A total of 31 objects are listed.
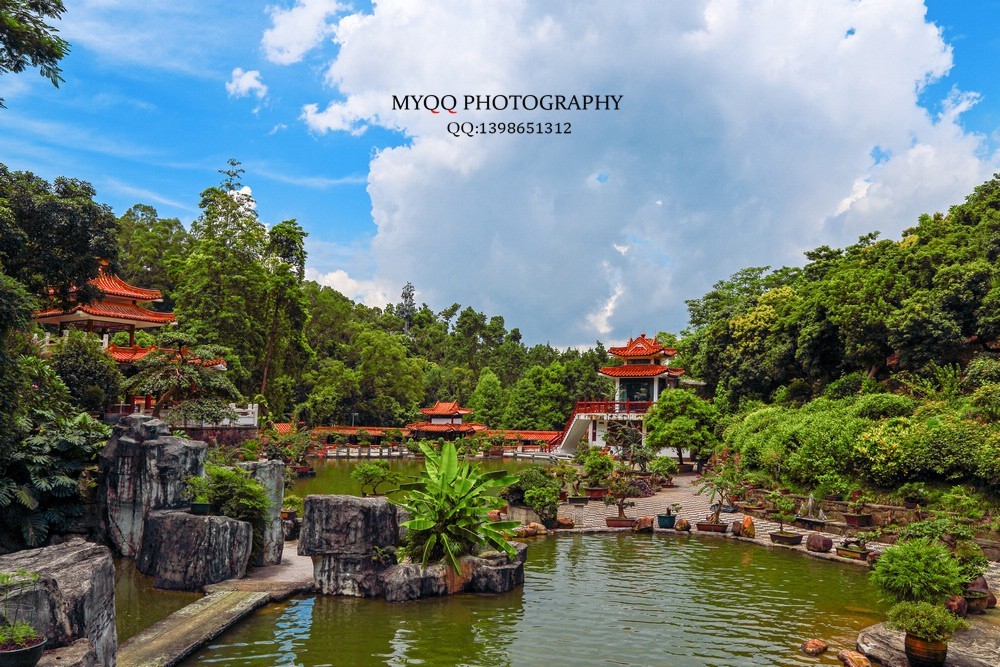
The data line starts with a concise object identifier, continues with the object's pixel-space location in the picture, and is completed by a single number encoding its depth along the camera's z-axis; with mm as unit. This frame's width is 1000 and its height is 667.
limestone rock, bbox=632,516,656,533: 18938
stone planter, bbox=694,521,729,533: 18484
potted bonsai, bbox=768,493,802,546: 16625
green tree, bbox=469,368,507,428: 61688
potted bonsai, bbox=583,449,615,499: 24391
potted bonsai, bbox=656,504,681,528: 19141
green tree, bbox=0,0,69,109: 13469
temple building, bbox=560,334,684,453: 42844
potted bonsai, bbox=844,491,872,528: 18266
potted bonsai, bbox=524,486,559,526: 18281
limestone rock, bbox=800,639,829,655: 9336
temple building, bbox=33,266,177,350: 29734
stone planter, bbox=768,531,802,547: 16578
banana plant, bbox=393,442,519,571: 11914
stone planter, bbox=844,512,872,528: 18250
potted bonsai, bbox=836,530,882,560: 14891
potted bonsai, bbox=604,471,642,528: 19344
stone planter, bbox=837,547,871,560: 15047
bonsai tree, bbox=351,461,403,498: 19453
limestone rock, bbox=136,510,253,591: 11391
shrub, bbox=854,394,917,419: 22281
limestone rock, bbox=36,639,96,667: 6023
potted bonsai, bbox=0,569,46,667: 5570
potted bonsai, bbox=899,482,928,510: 17972
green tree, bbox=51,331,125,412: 23172
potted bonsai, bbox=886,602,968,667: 8375
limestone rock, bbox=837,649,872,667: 8780
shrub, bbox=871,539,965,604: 9258
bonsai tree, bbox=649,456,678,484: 28188
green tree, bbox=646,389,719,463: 33688
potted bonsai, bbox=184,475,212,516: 12633
